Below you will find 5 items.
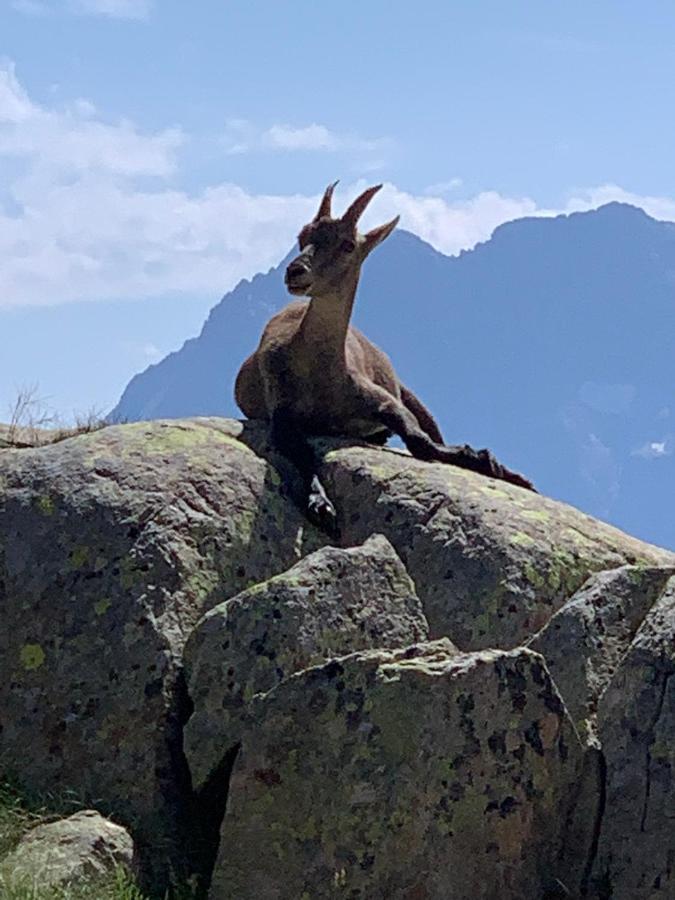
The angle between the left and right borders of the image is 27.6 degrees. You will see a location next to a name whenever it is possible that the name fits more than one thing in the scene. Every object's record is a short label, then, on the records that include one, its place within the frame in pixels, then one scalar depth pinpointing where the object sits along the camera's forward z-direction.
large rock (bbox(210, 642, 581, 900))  6.45
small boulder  6.39
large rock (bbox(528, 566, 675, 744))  7.19
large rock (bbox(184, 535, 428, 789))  7.39
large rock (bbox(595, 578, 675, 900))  6.36
